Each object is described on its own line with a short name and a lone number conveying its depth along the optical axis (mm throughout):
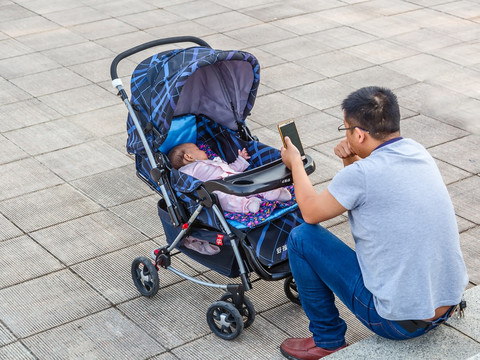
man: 3885
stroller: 4684
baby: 4758
